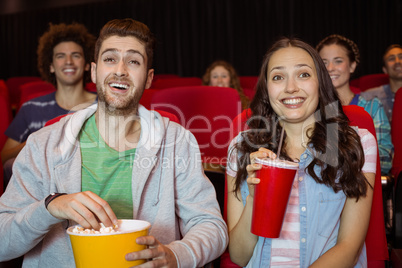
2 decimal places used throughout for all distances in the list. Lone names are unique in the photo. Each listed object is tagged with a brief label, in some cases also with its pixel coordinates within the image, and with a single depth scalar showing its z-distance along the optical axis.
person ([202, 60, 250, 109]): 4.95
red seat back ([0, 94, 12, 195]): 2.83
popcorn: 1.05
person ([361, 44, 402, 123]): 3.92
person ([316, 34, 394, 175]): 2.75
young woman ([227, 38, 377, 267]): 1.51
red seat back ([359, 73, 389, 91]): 5.01
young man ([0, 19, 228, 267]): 1.31
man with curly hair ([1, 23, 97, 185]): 2.96
